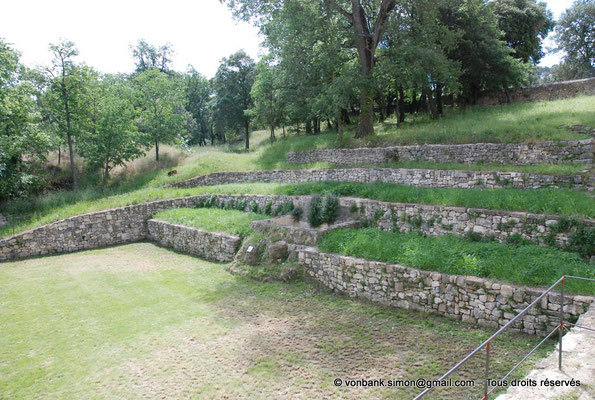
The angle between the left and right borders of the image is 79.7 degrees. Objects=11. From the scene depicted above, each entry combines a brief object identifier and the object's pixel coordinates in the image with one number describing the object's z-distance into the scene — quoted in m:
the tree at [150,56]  40.75
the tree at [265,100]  27.55
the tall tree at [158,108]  25.17
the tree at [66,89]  18.78
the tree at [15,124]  16.22
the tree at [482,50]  23.09
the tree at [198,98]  46.19
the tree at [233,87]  35.50
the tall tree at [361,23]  19.36
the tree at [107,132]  20.66
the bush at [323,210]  12.66
